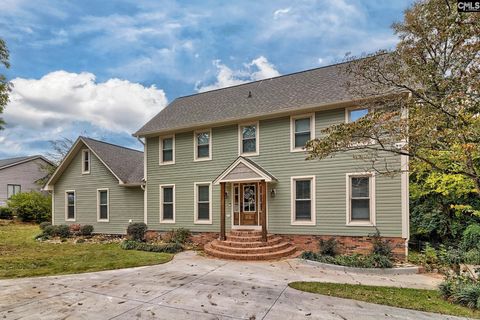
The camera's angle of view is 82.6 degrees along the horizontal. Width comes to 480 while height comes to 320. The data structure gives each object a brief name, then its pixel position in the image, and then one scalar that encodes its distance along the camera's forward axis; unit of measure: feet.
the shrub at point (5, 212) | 74.95
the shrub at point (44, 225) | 52.86
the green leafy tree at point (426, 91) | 17.63
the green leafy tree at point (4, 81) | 34.58
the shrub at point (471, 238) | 31.34
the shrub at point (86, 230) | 49.24
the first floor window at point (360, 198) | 32.11
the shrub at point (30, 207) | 72.28
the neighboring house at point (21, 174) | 87.86
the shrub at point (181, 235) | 40.65
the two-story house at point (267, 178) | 32.17
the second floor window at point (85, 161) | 51.94
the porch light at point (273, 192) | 36.69
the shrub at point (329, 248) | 31.22
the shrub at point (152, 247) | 36.01
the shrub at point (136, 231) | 42.47
